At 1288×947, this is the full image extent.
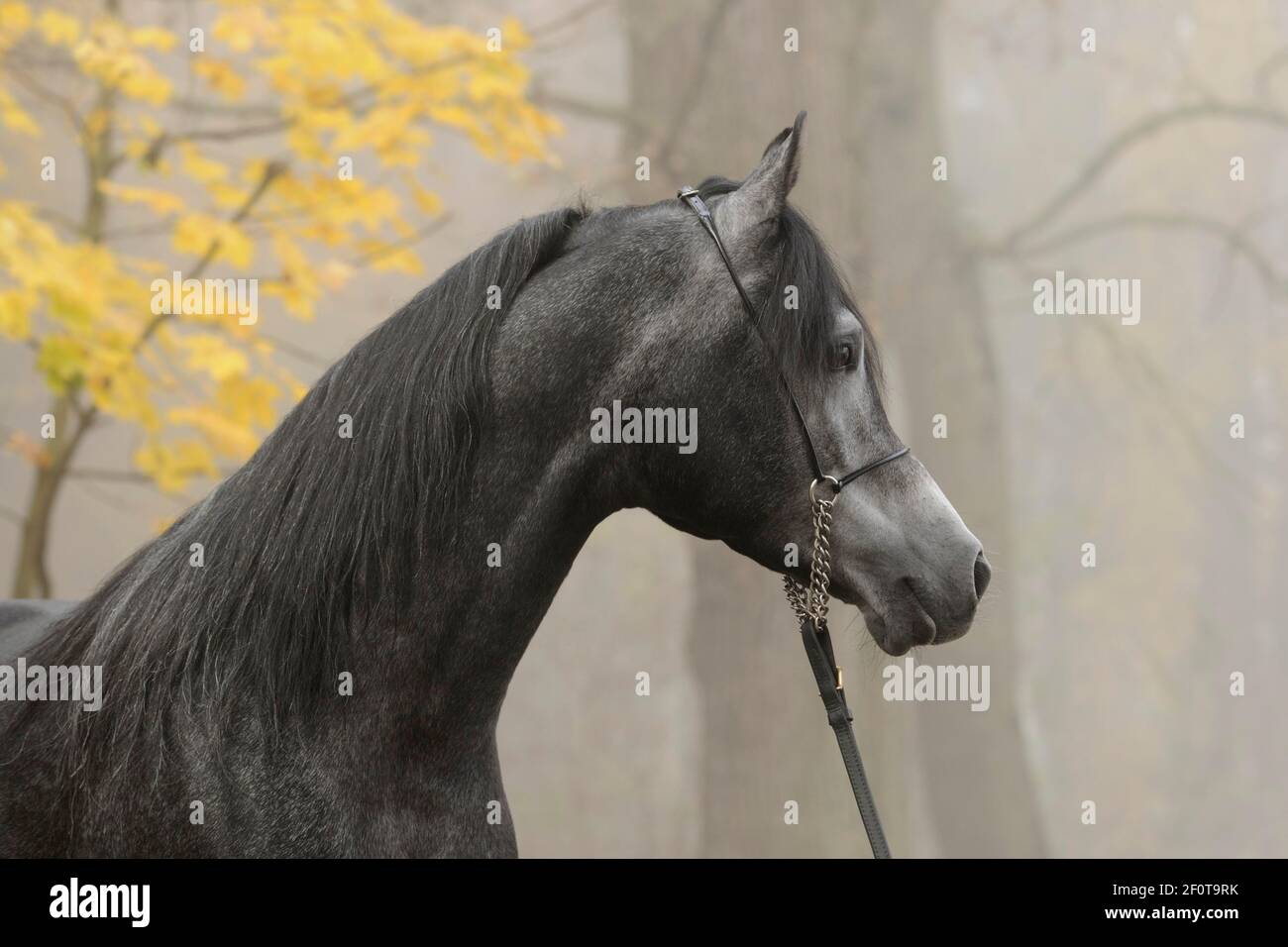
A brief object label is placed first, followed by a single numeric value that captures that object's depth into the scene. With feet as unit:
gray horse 16.35
